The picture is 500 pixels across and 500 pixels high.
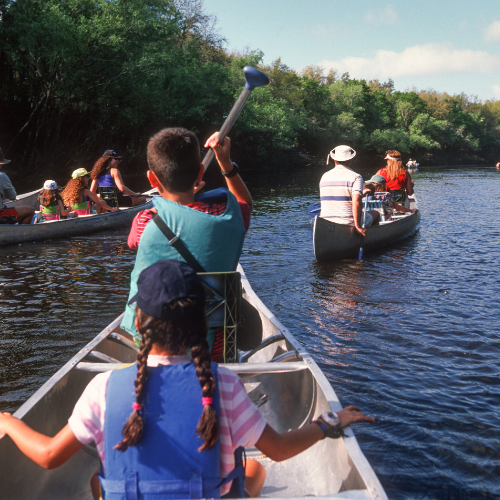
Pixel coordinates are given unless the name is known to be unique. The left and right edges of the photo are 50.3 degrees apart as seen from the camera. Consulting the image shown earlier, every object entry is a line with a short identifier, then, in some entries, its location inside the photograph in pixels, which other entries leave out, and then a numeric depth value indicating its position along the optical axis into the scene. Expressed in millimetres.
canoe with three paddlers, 9102
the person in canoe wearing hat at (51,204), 11104
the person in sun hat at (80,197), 11609
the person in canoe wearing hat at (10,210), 9922
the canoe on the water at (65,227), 10719
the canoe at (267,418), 2297
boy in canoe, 2463
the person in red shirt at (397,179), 11961
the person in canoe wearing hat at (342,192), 8695
